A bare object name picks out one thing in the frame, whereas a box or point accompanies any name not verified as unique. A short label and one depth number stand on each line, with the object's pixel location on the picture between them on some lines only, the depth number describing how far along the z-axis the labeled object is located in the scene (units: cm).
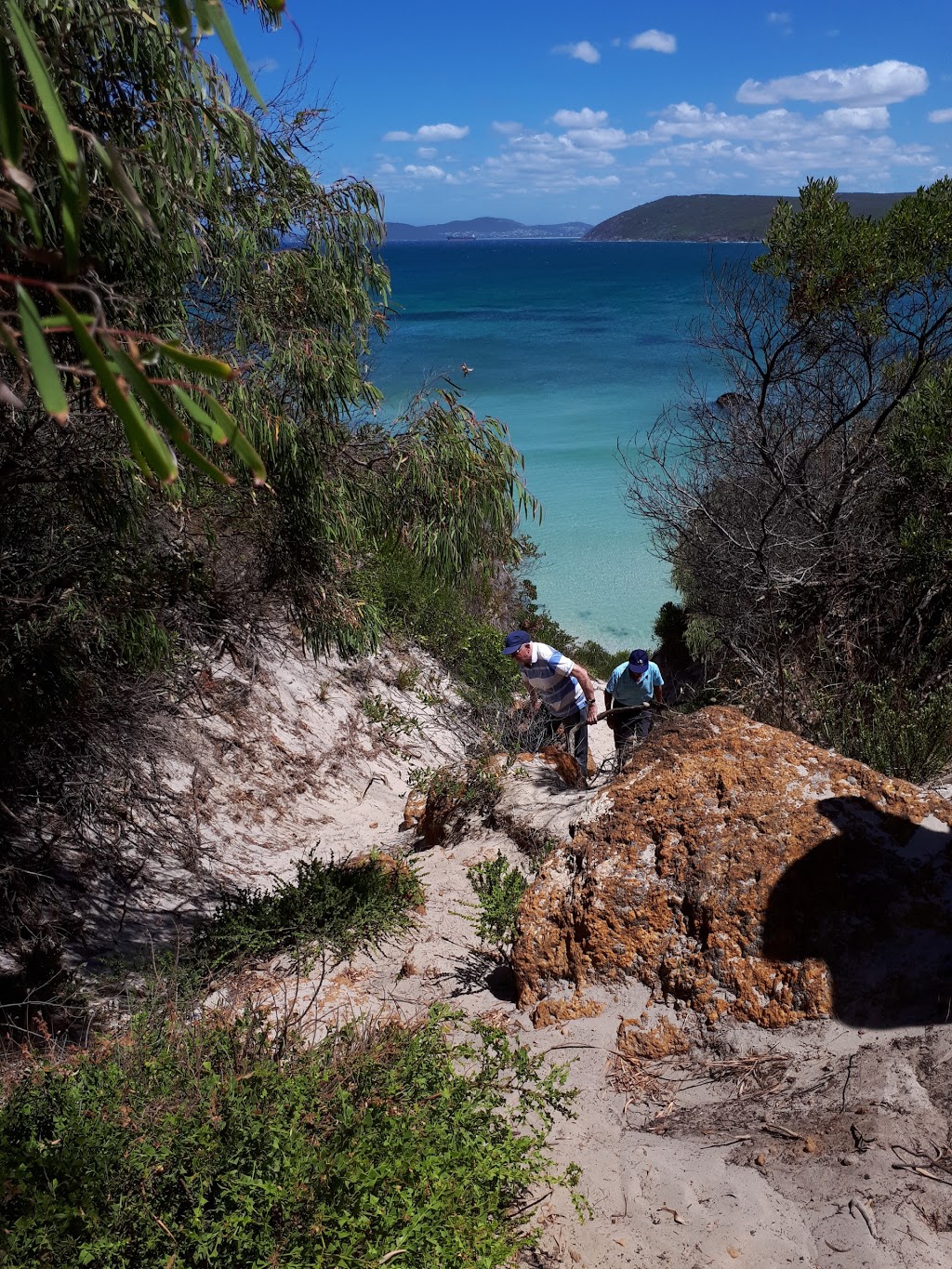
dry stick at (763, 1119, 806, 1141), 305
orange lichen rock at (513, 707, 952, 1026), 362
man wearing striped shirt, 749
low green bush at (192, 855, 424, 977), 514
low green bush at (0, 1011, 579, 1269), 249
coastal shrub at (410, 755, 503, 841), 625
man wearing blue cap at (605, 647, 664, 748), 778
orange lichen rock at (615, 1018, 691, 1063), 372
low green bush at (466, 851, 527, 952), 459
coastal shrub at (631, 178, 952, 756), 770
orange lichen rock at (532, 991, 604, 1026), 395
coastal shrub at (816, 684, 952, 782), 534
